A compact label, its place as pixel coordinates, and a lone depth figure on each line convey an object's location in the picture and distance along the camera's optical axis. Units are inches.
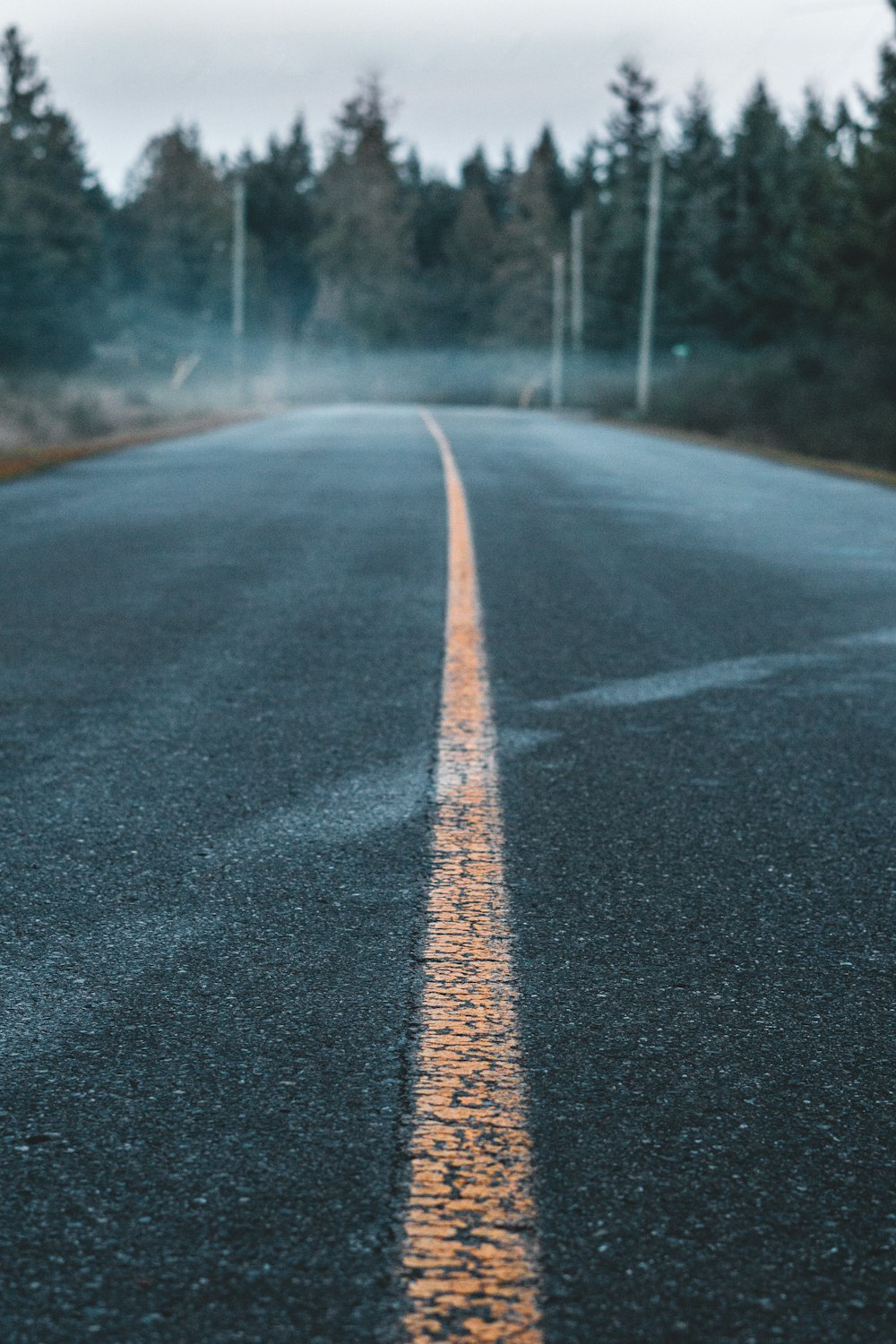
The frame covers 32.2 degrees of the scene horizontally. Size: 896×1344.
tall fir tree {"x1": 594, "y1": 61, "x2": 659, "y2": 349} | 3024.1
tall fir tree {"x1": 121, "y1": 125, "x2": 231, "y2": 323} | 4047.7
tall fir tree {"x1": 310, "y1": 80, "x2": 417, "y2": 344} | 4094.5
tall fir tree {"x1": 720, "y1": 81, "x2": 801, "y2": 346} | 2755.9
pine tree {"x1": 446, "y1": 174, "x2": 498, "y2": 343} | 4557.1
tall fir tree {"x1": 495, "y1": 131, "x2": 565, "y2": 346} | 3892.7
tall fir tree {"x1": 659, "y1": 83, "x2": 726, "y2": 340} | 2824.8
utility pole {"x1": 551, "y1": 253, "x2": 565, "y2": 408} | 2613.2
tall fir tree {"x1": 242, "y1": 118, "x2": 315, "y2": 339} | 5128.0
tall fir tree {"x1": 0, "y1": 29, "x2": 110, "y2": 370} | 2581.2
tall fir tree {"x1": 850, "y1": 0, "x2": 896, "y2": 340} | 1429.6
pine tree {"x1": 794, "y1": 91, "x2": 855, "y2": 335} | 1604.3
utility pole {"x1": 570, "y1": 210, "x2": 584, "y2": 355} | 2559.1
